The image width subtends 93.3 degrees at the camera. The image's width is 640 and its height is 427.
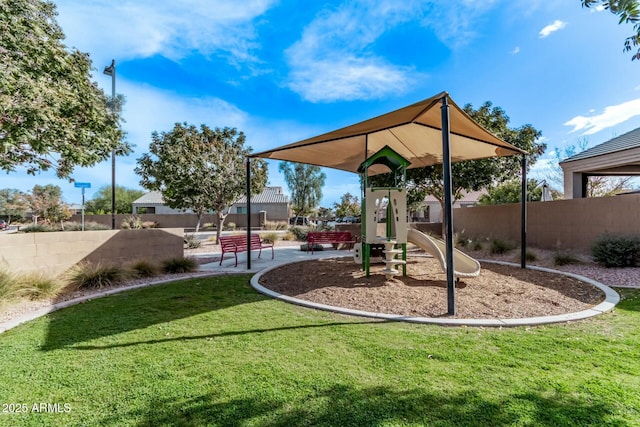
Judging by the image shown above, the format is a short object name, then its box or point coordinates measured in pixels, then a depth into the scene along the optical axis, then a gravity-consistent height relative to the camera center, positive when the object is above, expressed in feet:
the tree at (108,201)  141.38 +8.40
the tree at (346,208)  127.44 +3.75
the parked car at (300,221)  118.33 -1.62
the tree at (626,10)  7.50 +5.22
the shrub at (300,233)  59.03 -3.18
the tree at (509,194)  71.61 +5.42
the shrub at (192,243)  45.96 -3.90
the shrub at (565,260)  27.78 -4.08
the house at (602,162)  35.32 +6.72
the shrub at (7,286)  16.43 -3.79
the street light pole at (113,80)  45.11 +20.84
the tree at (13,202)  101.68 +5.88
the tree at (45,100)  17.06 +7.99
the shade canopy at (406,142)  17.94 +6.00
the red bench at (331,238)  40.93 -2.89
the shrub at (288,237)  58.70 -3.88
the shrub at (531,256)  30.14 -4.03
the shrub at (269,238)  52.65 -3.68
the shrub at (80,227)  45.59 -1.38
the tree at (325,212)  155.84 +2.54
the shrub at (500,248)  35.88 -3.79
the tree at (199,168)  47.60 +8.08
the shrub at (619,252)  25.52 -3.09
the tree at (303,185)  128.47 +13.76
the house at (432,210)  120.47 +2.63
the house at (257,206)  121.19 +4.90
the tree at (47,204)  82.28 +4.16
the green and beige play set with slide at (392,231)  21.40 -1.07
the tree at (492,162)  39.58 +7.22
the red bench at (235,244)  31.29 -2.86
